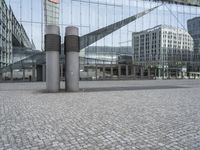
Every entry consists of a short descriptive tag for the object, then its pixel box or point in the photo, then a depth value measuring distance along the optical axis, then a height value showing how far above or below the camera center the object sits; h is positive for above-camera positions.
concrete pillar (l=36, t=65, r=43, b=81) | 25.65 +0.32
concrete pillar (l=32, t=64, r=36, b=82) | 25.31 +0.40
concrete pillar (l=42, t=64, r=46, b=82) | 25.22 +0.15
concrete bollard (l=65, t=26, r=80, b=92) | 11.83 +1.00
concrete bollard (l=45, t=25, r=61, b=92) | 11.49 +1.12
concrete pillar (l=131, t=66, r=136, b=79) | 31.57 +0.44
